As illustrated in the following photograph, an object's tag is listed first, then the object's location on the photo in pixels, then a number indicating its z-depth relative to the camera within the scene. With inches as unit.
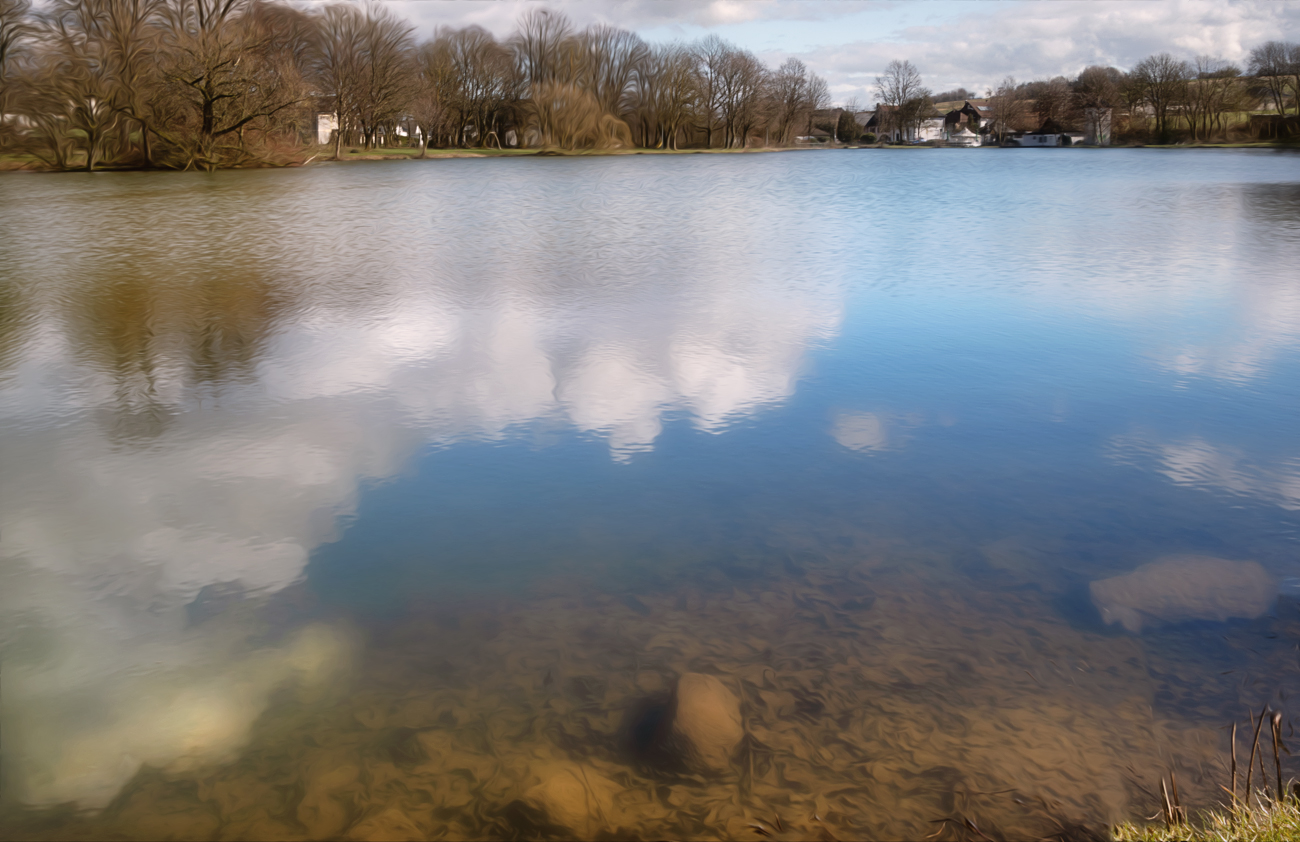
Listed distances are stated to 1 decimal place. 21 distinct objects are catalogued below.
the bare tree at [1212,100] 3174.2
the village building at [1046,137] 4131.4
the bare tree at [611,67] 3171.8
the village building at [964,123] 4927.2
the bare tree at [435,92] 2487.7
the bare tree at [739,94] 3467.0
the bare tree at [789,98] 3865.7
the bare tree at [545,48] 3105.3
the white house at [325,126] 2504.8
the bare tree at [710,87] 3405.5
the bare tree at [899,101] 4768.7
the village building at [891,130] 4886.8
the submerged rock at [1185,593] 151.7
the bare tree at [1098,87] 3824.1
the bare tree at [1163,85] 3385.8
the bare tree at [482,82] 2881.4
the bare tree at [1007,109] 4443.9
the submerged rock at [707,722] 121.6
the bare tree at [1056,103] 4092.0
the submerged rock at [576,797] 111.3
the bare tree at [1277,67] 2987.2
